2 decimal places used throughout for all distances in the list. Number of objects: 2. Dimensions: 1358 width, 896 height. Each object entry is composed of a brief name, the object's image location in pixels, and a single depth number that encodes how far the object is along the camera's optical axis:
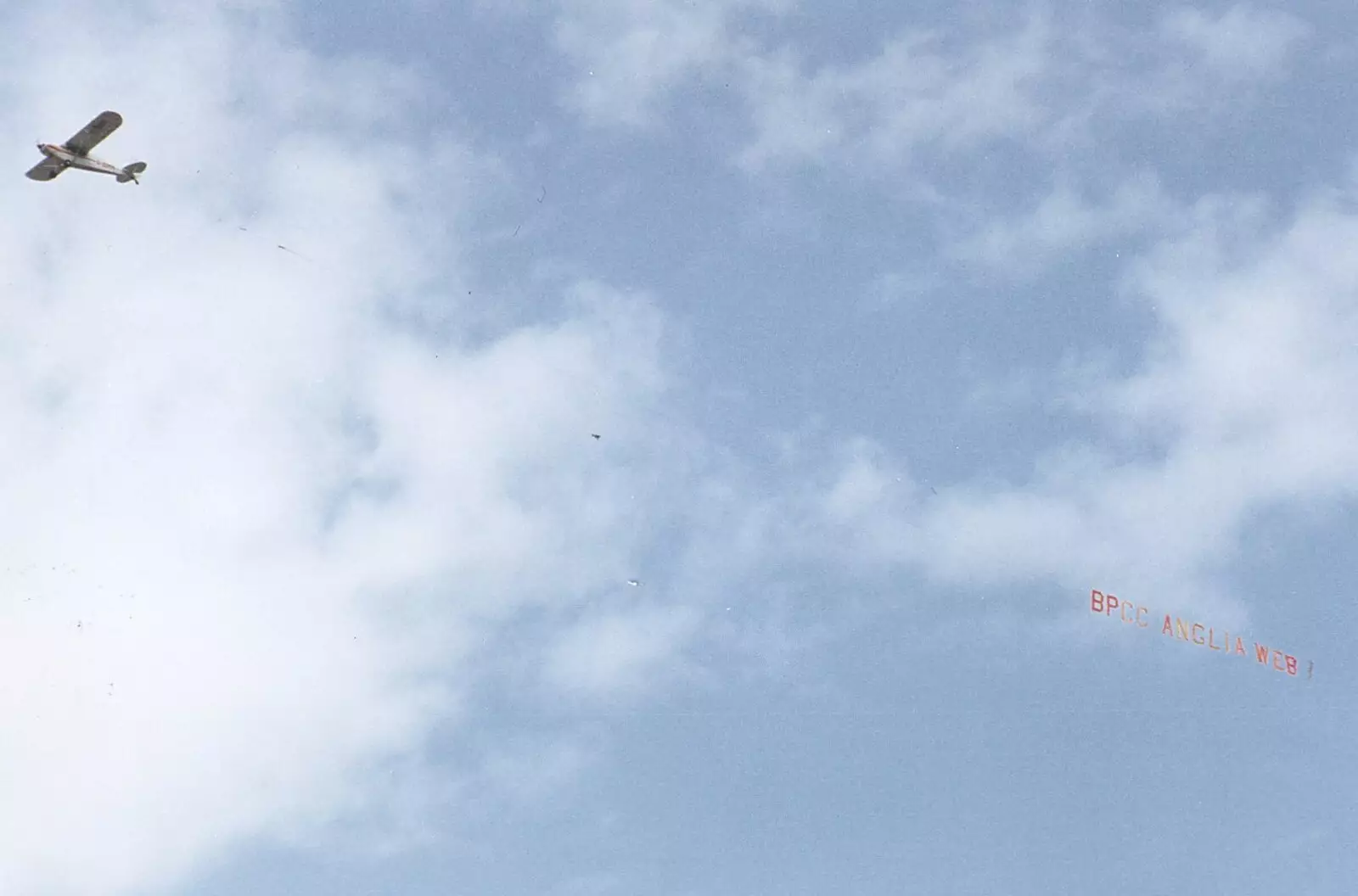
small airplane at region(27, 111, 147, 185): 177.12
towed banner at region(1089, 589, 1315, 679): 163.62
